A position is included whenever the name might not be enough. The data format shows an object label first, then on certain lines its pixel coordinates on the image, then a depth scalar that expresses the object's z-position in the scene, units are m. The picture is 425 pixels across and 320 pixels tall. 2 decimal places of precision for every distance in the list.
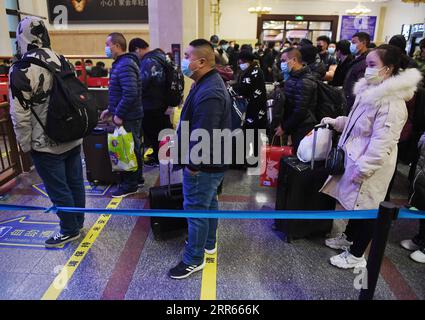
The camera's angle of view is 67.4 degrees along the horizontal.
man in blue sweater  1.97
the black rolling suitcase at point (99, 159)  3.67
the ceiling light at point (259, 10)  14.63
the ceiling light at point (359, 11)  15.13
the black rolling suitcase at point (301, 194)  2.62
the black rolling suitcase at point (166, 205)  2.71
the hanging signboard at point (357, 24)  17.42
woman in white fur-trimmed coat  2.00
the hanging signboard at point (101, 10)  11.77
